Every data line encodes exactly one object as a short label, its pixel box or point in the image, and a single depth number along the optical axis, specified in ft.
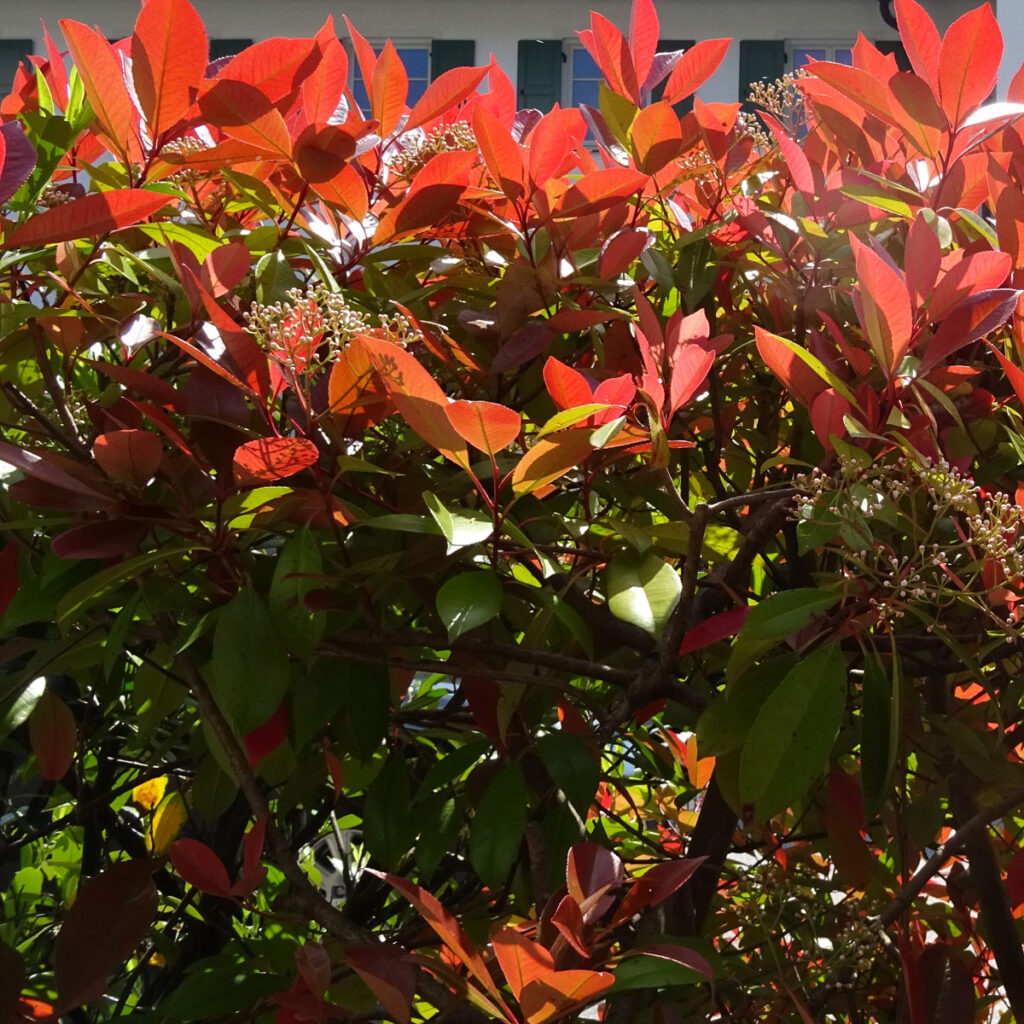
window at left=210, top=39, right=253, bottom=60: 50.52
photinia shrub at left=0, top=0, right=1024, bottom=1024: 2.19
